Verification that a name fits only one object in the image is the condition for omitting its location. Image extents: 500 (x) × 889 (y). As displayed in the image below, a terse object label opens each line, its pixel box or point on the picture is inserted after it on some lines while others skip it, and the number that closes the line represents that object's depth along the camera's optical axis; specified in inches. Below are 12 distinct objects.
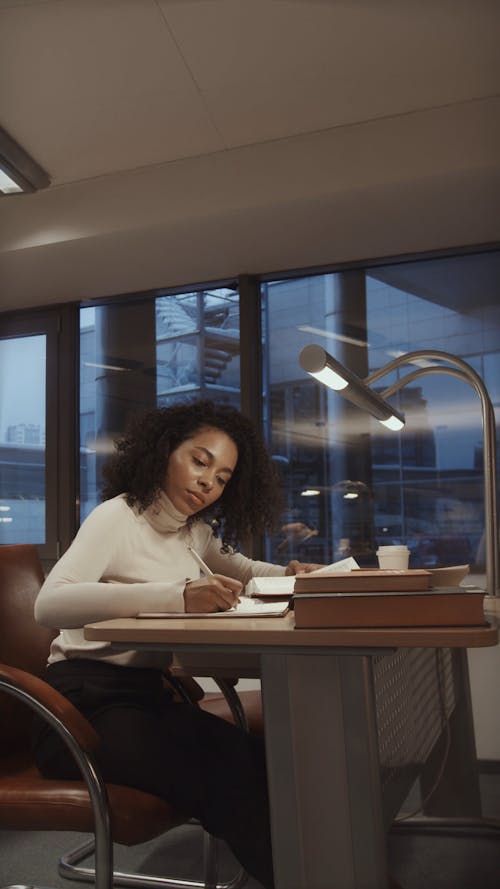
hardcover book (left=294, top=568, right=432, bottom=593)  43.4
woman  50.9
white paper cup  73.9
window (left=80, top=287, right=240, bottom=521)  154.6
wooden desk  41.0
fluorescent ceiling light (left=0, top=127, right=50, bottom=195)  123.3
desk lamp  74.5
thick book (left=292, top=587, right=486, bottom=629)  41.4
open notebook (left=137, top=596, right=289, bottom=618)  50.6
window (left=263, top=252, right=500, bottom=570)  135.6
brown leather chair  50.3
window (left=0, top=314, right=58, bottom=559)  162.6
